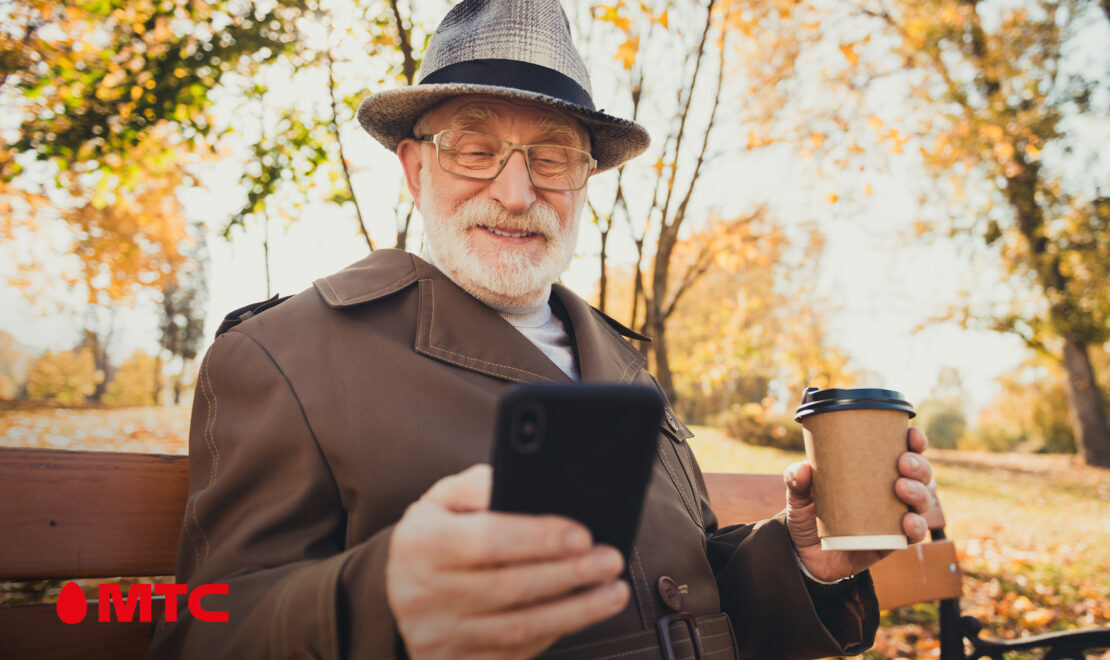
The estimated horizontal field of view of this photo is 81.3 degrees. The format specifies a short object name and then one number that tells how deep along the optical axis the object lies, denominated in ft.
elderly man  2.81
